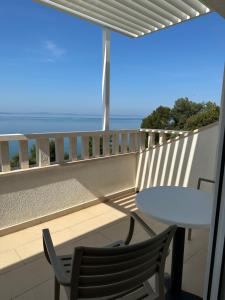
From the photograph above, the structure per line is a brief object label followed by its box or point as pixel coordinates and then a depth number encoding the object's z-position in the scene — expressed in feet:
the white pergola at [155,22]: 3.01
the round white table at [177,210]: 4.43
